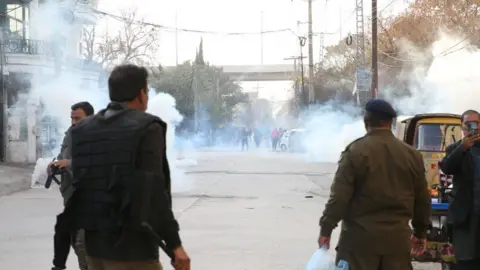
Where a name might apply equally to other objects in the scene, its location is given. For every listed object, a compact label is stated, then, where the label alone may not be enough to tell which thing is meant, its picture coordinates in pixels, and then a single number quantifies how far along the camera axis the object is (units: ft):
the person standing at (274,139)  169.68
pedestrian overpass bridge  291.58
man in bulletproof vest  10.25
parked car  146.61
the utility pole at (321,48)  172.49
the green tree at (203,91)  222.89
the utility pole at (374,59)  77.41
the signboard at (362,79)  84.79
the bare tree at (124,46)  156.21
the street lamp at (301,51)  158.73
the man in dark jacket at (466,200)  15.87
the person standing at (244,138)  171.59
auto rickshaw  23.97
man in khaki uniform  13.85
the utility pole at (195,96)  214.53
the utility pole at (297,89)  222.28
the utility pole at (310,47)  140.15
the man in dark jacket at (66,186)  11.59
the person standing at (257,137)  187.32
